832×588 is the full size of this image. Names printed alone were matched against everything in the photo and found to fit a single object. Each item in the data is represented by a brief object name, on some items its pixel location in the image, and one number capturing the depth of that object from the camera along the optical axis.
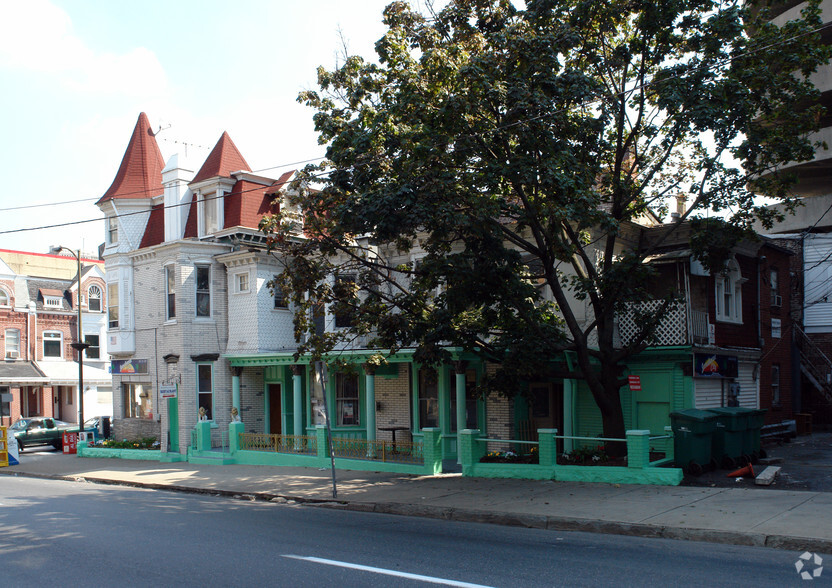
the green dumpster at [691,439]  14.41
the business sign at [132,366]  25.53
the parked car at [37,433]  30.11
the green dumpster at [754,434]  16.14
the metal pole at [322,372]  13.88
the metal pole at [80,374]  27.08
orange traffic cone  13.94
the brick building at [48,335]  42.66
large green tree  13.32
